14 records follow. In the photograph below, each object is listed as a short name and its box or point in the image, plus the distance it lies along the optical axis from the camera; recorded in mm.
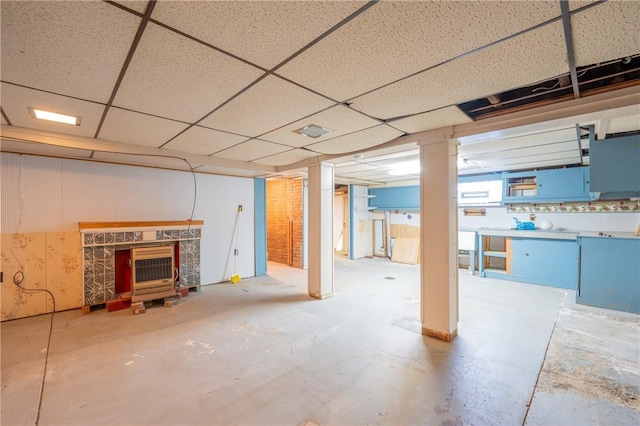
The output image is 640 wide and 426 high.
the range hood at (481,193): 5828
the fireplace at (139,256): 3623
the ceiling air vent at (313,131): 2656
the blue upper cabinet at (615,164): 3057
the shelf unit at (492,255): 5541
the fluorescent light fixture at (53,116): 2277
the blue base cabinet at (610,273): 3658
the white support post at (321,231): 4171
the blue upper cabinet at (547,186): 4754
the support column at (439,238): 2750
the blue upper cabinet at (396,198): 7117
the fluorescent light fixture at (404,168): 4837
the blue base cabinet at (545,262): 4652
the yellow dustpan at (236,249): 5395
